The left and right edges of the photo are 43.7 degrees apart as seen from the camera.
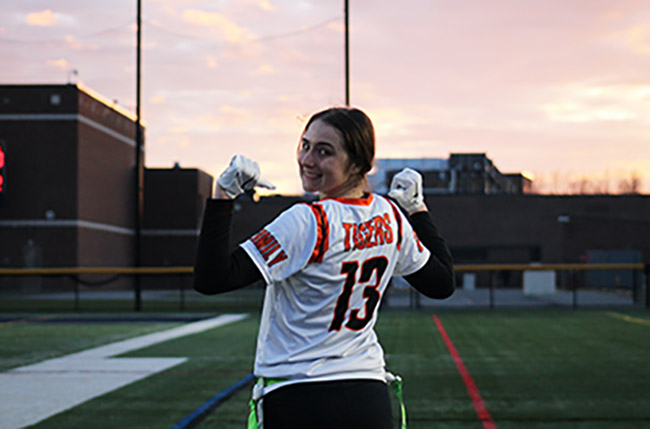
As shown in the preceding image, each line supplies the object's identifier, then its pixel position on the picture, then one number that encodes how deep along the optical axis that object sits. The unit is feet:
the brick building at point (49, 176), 143.84
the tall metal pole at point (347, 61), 79.05
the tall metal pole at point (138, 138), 82.44
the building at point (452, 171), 181.78
